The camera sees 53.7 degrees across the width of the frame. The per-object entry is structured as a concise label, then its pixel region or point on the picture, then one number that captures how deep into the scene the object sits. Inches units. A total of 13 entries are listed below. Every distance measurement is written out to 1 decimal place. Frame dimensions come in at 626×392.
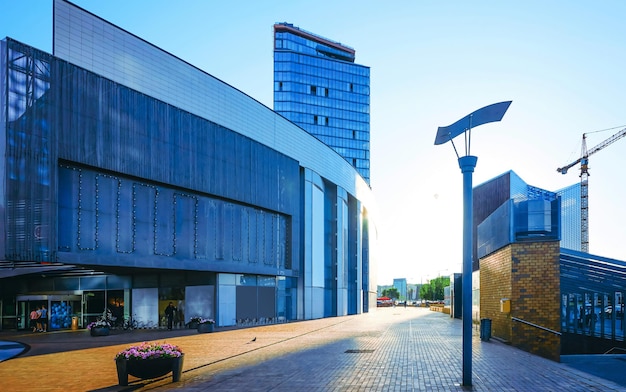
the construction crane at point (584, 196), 5083.7
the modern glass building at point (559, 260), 711.1
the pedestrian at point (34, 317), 1352.5
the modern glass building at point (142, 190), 970.1
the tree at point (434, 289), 5580.7
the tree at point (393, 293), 7726.4
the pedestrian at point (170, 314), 1302.9
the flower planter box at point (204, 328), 1208.2
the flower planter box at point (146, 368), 499.2
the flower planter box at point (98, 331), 1125.1
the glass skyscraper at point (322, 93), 5027.1
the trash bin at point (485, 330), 863.1
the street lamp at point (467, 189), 483.8
